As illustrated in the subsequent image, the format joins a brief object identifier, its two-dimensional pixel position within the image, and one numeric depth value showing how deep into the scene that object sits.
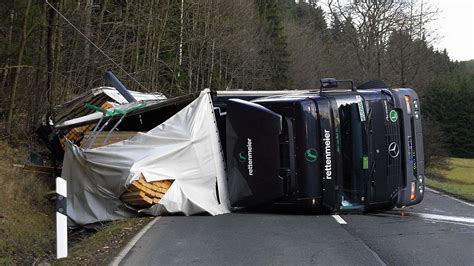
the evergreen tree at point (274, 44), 58.88
